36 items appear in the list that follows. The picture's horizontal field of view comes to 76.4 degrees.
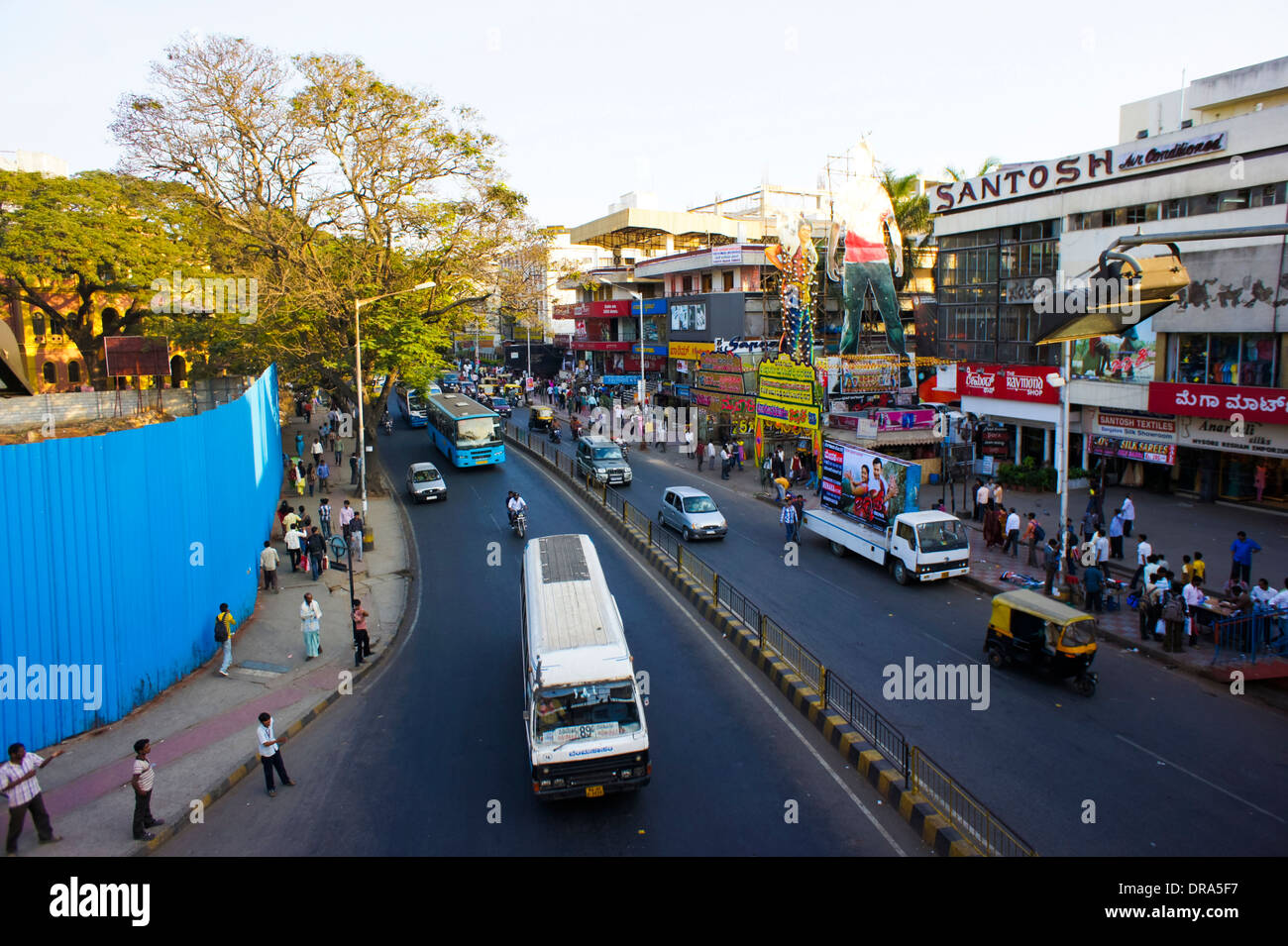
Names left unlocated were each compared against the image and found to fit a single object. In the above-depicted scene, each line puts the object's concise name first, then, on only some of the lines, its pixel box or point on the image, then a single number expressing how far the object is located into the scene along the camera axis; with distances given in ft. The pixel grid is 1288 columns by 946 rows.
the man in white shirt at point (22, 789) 30.07
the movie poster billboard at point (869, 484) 72.38
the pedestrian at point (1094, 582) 56.24
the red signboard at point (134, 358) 96.27
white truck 63.72
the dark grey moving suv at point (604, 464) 104.99
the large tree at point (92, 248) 108.88
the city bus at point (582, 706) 32.94
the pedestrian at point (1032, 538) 68.03
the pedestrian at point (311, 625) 52.80
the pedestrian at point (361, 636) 52.01
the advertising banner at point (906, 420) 99.66
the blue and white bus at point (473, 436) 118.52
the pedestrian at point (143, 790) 31.17
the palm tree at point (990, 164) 147.84
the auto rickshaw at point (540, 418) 162.91
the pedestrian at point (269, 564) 66.39
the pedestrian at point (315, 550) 71.87
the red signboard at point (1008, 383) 98.99
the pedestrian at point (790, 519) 77.77
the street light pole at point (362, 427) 80.45
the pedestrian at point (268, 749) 35.17
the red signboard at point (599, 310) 221.87
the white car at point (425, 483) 101.25
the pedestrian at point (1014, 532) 70.95
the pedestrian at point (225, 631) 49.29
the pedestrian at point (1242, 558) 55.11
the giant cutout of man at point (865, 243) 120.47
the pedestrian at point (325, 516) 80.38
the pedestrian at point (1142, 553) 57.26
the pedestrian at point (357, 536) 78.79
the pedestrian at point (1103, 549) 60.13
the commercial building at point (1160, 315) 77.61
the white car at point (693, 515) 78.18
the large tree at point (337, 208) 90.53
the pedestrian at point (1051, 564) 59.26
